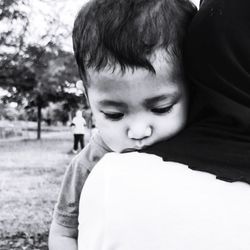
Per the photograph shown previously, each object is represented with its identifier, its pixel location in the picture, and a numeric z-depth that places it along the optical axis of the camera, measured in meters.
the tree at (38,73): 5.11
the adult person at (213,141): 0.36
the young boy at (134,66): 0.45
